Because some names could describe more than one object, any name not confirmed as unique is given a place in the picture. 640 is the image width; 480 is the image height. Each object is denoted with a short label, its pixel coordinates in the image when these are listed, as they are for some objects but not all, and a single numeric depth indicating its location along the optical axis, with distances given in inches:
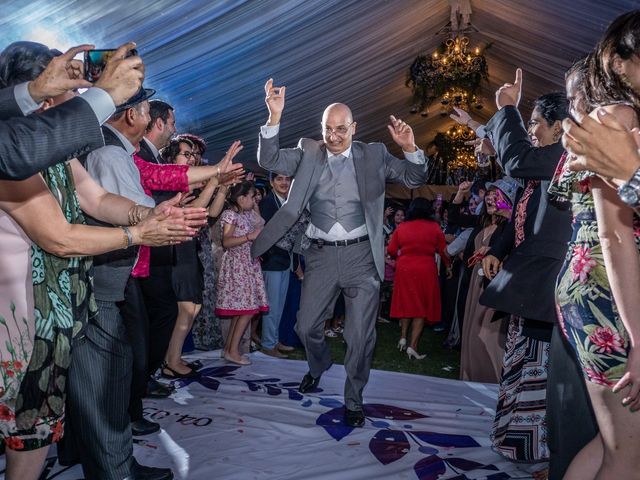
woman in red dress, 216.8
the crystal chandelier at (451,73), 299.7
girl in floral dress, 176.9
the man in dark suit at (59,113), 43.6
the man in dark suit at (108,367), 74.6
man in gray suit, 127.1
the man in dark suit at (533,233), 81.2
